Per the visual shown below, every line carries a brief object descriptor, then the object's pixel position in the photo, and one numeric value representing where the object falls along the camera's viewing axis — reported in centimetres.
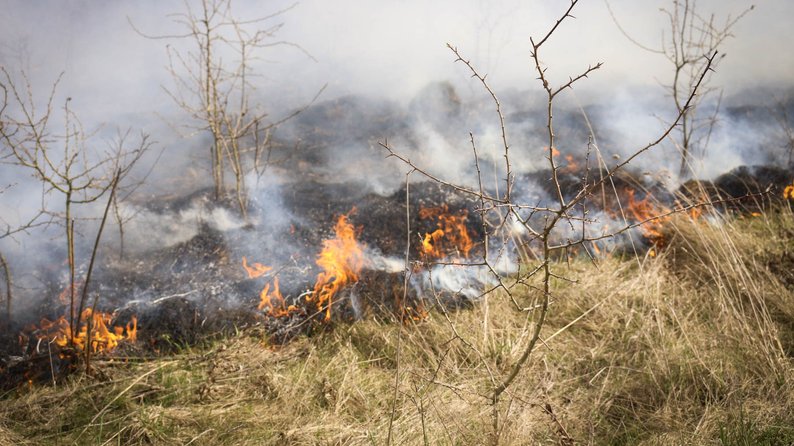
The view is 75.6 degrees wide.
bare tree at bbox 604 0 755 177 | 568
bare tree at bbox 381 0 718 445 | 178
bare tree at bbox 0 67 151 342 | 596
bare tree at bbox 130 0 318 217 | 532
